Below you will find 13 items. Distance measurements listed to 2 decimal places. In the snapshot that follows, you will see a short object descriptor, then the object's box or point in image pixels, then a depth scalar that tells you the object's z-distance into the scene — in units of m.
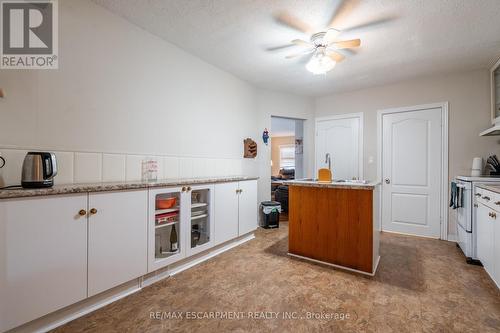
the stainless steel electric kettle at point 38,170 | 1.44
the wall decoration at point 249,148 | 3.88
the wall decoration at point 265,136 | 4.18
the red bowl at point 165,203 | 2.13
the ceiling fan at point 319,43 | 2.14
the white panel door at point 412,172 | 3.48
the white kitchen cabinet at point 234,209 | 2.72
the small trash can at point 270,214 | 3.96
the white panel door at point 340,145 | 4.23
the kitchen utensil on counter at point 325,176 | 2.60
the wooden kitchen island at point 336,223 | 2.20
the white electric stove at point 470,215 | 2.50
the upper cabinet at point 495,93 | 2.91
